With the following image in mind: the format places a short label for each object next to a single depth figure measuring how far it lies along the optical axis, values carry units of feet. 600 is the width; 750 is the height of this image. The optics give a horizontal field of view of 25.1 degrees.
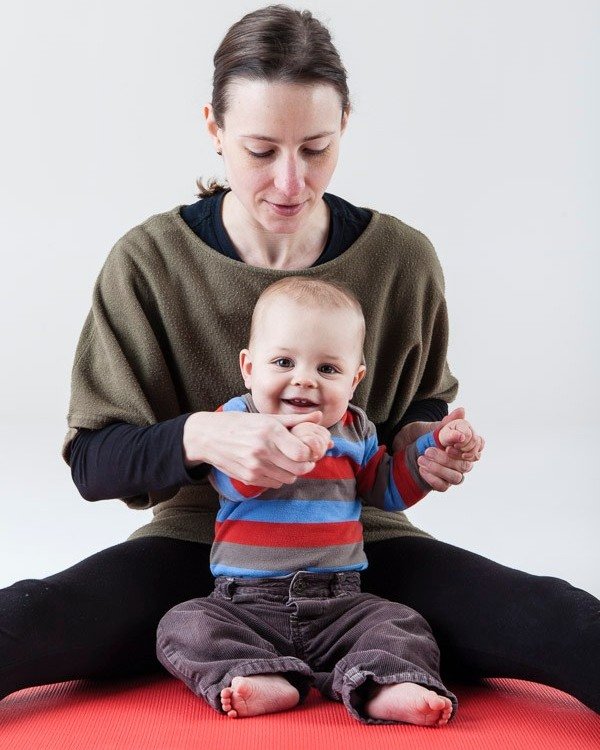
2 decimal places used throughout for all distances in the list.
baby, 6.54
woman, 6.88
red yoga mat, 6.23
